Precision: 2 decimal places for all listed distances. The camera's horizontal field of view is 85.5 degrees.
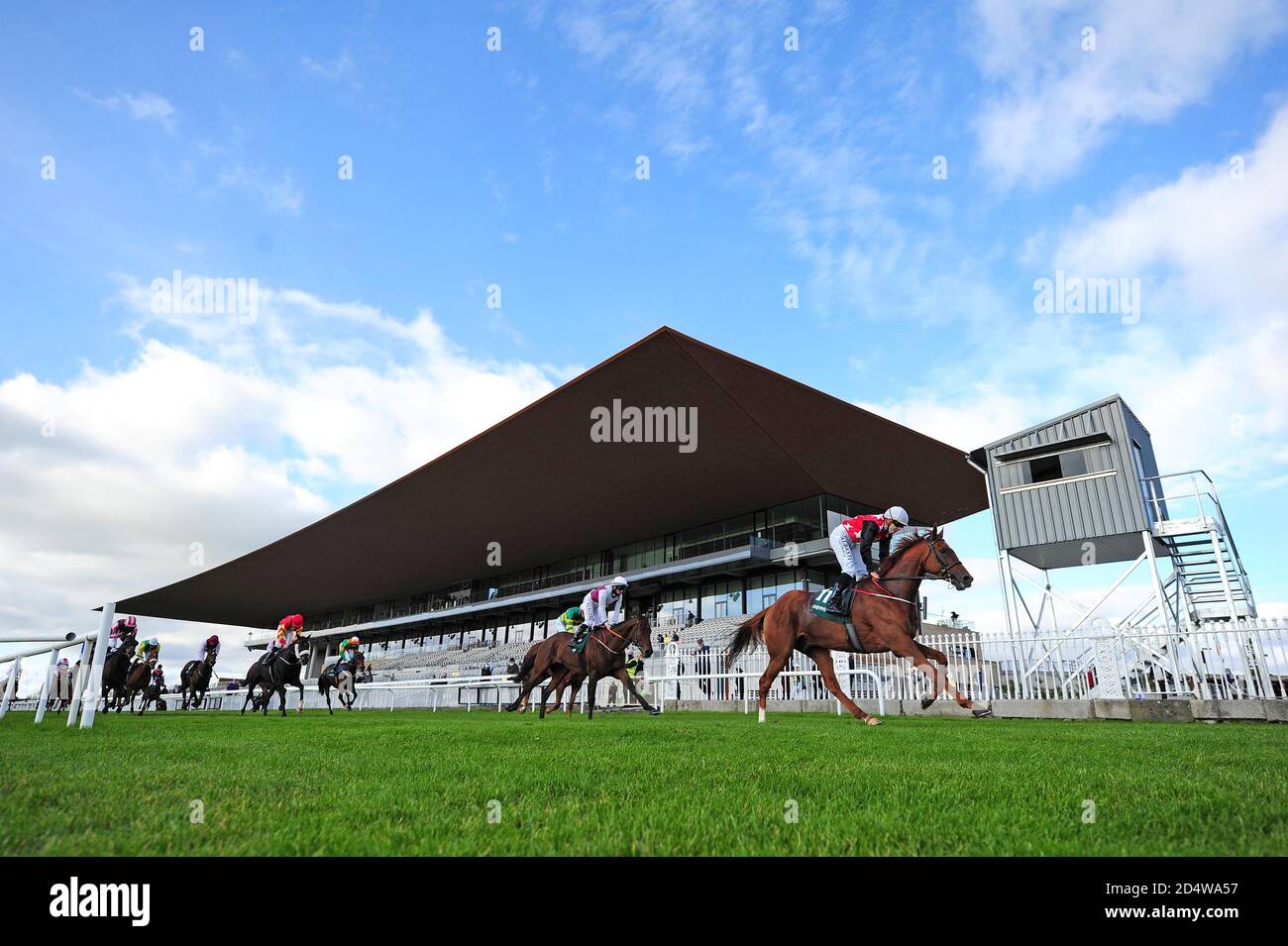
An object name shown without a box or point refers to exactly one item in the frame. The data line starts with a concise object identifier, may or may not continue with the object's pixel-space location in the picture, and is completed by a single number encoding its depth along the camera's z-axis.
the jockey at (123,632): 14.66
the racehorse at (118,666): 14.20
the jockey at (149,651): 17.19
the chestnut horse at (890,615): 8.42
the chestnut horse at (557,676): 12.51
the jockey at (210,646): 19.38
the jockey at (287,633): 15.02
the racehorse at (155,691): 20.38
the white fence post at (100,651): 7.68
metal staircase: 17.06
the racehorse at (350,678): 18.22
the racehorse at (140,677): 16.38
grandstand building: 24.84
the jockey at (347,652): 18.61
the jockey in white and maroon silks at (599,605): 12.05
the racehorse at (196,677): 20.64
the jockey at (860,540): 9.09
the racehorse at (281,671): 14.88
